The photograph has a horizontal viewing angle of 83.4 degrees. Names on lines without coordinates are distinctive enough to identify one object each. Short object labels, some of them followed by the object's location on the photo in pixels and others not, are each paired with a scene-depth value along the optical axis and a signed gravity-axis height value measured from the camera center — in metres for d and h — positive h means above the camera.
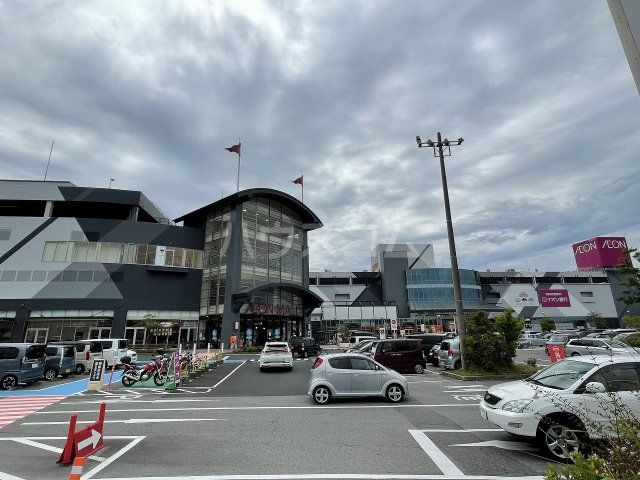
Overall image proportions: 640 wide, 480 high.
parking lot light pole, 17.70 +5.00
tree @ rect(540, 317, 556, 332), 62.78 +1.06
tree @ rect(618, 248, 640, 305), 8.53 +1.27
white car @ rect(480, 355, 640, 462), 6.63 -1.32
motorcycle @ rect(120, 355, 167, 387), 16.83 -1.52
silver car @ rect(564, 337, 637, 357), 21.12 -0.89
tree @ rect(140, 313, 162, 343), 39.12 +1.84
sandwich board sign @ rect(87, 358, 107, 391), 15.56 -1.47
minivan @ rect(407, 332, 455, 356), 25.72 -0.41
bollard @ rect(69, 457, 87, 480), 4.07 -1.41
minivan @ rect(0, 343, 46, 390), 16.05 -0.89
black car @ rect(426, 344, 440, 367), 22.53 -1.32
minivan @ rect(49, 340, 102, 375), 21.76 -0.75
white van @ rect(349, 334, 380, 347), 36.33 -0.24
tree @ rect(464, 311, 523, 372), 16.94 -0.48
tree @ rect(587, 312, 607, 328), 63.84 +1.56
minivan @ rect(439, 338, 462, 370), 18.97 -1.10
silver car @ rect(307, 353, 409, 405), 12.00 -1.50
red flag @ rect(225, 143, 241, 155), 43.47 +22.26
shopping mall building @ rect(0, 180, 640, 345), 39.88 +8.41
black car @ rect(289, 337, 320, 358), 30.73 -0.82
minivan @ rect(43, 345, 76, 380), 18.97 -0.97
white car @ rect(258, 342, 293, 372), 20.83 -1.09
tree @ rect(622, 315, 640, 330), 21.38 +0.57
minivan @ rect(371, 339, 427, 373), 19.34 -1.10
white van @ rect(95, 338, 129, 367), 22.25 -0.51
